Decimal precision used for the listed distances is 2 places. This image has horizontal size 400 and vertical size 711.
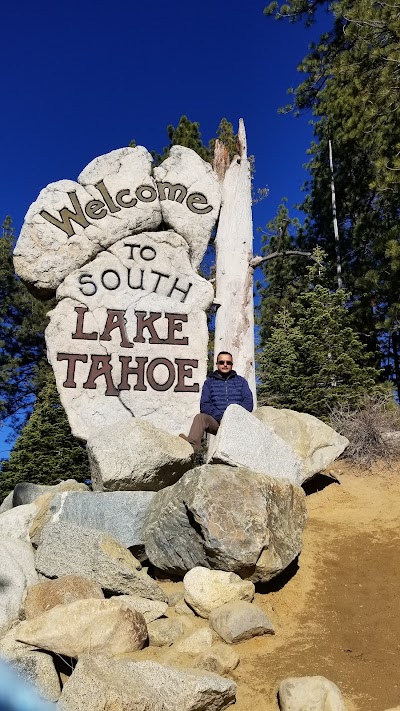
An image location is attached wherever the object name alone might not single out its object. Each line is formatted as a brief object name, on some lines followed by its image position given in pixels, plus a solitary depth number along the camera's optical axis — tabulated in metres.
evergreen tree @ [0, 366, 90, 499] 13.22
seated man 5.86
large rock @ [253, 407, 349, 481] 5.85
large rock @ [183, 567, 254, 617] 3.65
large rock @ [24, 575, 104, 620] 3.57
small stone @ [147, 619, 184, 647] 3.34
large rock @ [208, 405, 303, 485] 4.65
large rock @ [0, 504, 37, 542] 4.86
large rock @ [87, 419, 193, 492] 4.77
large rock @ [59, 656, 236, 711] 2.46
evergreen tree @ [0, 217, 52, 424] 17.00
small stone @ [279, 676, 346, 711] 2.65
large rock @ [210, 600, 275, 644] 3.39
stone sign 6.18
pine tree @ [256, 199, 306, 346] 17.16
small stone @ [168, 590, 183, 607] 3.85
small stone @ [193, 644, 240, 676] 3.08
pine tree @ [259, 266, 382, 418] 10.34
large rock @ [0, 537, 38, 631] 3.66
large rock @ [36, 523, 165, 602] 3.78
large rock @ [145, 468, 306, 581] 3.79
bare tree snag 7.64
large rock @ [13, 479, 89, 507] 6.23
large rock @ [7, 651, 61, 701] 2.89
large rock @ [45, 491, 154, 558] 4.45
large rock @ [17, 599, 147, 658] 3.10
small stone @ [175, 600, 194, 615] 3.70
